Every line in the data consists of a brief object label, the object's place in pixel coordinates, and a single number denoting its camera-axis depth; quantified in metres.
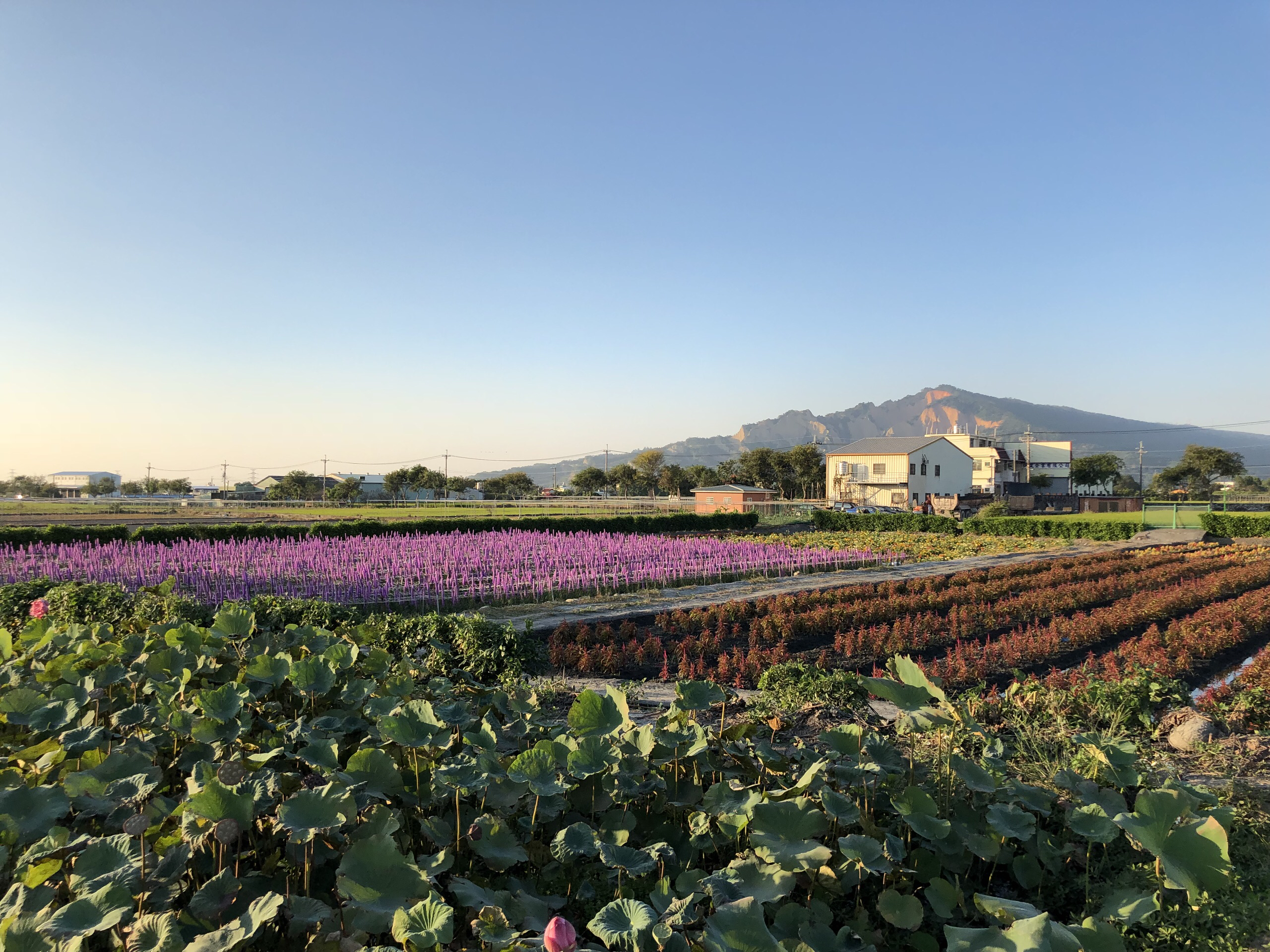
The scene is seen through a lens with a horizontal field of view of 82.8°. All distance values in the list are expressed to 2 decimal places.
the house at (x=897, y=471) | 56.19
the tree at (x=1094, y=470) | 86.62
